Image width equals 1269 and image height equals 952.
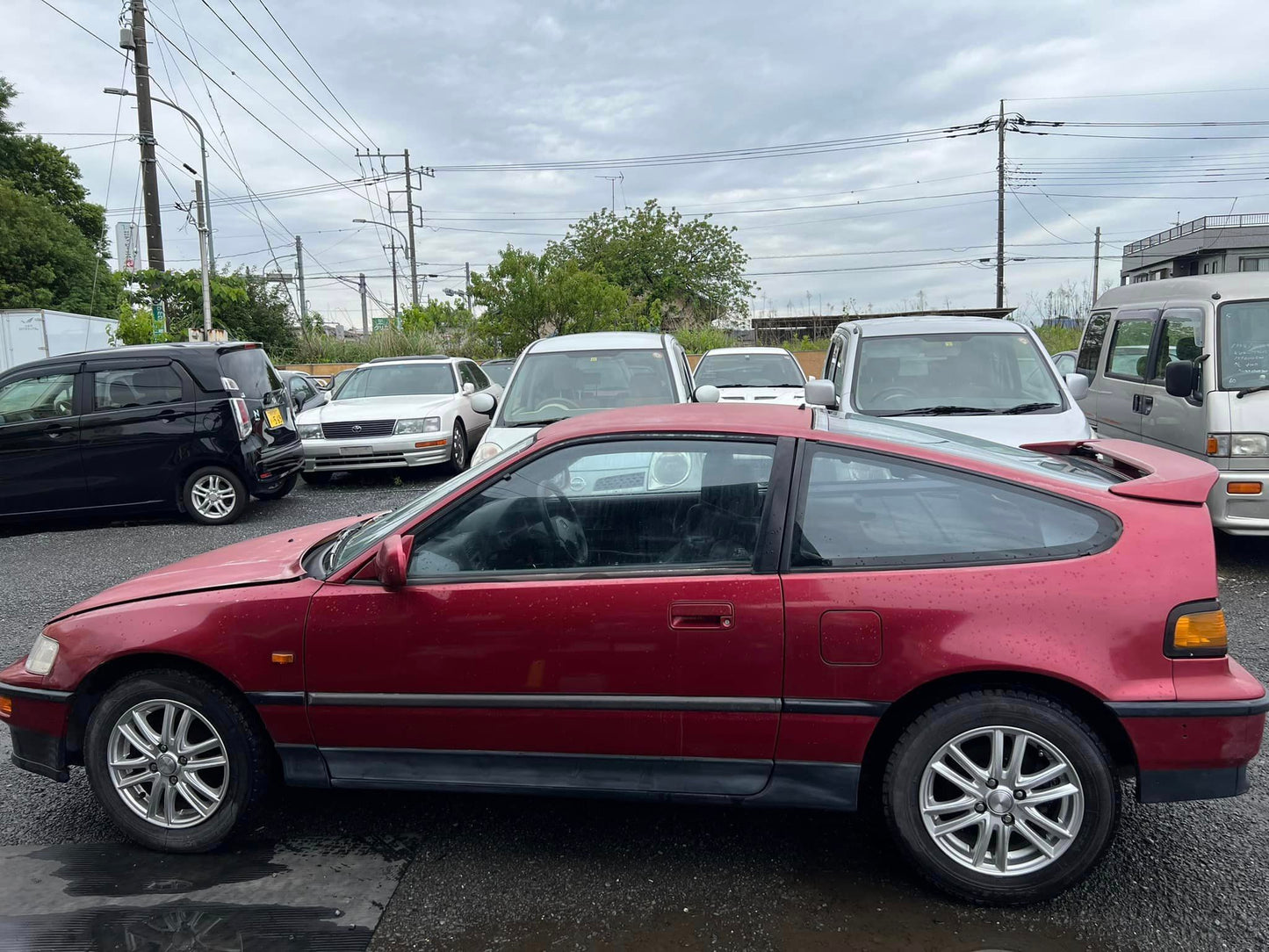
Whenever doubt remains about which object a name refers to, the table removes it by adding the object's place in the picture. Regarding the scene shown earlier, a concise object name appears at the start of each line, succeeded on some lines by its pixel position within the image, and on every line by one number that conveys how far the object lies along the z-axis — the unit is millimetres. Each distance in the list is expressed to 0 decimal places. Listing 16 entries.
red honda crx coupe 2621
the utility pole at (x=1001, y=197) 39156
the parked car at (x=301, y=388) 16375
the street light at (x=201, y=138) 19891
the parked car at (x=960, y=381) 6395
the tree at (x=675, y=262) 45469
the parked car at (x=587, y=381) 7773
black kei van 8883
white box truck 23000
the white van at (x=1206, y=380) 6199
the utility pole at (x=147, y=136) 19812
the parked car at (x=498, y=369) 20019
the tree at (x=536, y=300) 23766
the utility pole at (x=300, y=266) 57050
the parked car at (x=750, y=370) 14258
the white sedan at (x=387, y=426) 11289
